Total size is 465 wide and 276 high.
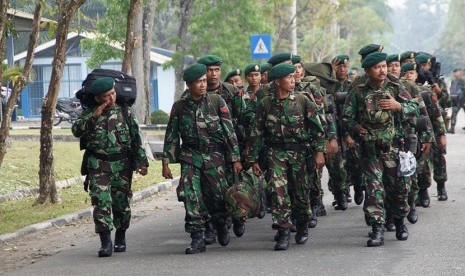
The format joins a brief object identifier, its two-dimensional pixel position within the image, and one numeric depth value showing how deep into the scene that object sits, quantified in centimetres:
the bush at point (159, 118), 3359
